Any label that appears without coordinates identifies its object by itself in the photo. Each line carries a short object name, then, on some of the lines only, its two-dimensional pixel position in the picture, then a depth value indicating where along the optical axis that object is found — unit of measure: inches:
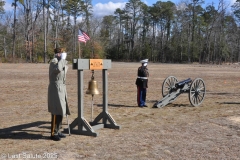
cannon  399.5
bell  269.7
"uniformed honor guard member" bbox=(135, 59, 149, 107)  400.2
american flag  336.2
